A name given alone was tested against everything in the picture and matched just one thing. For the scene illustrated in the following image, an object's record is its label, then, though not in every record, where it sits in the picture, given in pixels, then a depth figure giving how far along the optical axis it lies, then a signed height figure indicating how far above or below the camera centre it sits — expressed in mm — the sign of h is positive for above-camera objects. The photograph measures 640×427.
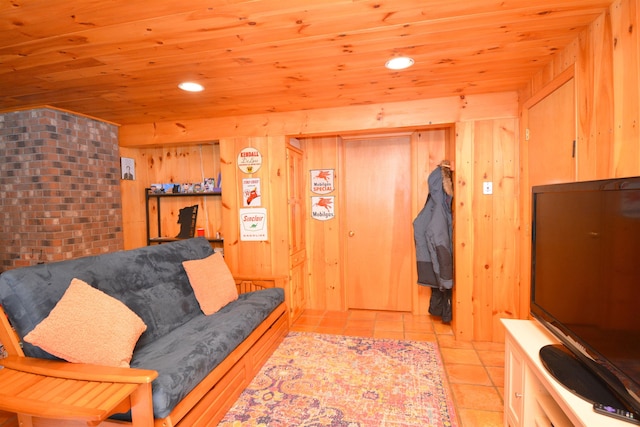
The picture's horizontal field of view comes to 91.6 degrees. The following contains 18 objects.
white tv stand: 1012 -750
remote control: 952 -665
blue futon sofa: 1495 -804
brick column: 2697 +160
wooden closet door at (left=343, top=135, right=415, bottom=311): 3479 -236
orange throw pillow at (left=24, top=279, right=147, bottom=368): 1416 -598
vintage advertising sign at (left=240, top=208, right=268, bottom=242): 3238 -212
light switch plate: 2755 +128
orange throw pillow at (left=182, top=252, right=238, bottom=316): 2426 -642
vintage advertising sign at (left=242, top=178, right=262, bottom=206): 3230 +122
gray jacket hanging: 2996 -313
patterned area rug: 1819 -1253
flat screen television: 982 -329
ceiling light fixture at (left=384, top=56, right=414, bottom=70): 1970 +912
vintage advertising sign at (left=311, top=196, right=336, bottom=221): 3605 -58
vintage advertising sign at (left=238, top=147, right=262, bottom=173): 3209 +456
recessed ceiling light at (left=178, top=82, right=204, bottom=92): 2316 +897
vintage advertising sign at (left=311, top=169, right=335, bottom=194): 3594 +259
